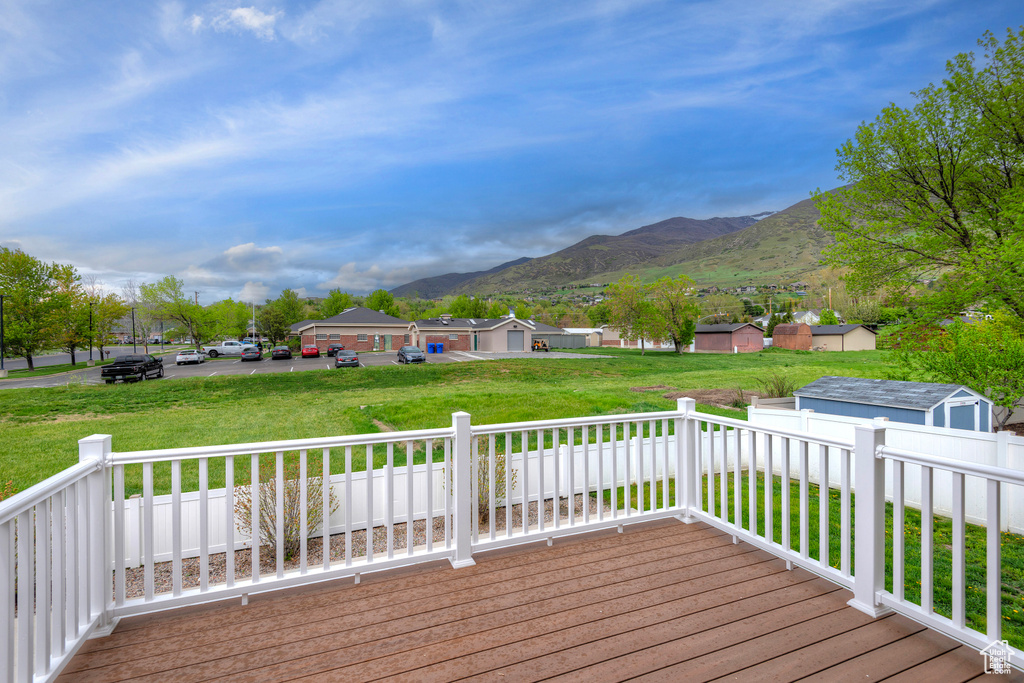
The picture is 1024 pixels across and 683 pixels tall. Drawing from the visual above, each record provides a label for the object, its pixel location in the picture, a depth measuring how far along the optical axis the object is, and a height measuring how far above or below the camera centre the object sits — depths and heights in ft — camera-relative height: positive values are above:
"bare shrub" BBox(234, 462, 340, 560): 13.70 -5.32
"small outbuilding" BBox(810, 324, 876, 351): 125.59 -2.79
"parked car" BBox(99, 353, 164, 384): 55.67 -3.34
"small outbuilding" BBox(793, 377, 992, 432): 21.43 -3.81
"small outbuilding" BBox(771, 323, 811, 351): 126.00 -1.91
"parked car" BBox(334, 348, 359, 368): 74.52 -3.58
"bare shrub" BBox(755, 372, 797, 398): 42.04 -5.73
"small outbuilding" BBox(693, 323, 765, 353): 118.83 -2.15
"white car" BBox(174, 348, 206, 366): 84.82 -2.94
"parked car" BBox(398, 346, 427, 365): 80.71 -3.31
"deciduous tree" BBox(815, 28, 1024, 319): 30.09 +9.89
